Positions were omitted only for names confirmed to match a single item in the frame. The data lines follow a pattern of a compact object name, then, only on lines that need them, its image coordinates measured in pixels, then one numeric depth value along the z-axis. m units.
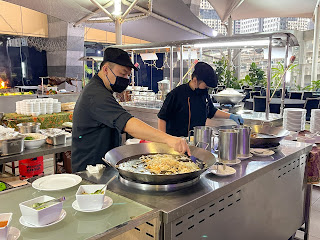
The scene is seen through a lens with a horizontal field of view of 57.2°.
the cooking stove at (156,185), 1.37
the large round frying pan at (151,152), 1.33
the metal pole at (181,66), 4.06
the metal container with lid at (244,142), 1.88
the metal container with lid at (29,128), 3.27
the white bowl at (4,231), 0.90
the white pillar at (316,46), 11.96
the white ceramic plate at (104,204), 1.14
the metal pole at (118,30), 7.40
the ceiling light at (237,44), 3.46
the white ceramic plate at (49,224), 1.02
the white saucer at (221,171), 1.59
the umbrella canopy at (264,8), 13.00
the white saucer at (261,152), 1.98
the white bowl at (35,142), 2.91
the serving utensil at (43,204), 1.05
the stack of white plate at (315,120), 3.16
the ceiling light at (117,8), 6.93
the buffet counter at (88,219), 1.00
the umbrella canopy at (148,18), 6.80
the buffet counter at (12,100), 6.18
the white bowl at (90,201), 1.13
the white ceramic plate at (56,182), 1.36
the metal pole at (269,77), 3.04
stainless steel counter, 1.29
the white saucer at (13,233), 0.95
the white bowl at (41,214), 1.00
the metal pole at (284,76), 3.36
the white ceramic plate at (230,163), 1.77
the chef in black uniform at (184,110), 2.73
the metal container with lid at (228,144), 1.73
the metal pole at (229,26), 15.76
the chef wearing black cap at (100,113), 1.76
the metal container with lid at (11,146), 2.66
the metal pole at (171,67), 4.09
